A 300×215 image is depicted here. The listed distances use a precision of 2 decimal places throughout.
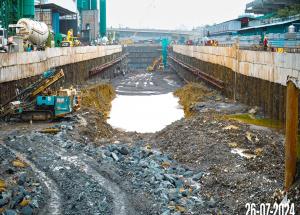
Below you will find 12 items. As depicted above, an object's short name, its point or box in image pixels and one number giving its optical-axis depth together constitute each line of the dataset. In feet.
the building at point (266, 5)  251.19
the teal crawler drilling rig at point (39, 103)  107.55
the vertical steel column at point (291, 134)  60.13
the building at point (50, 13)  274.36
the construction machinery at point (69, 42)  199.58
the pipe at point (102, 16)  448.65
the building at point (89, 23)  372.79
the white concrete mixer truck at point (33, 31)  144.66
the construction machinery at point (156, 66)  366.92
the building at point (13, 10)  196.44
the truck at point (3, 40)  130.72
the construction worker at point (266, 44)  130.00
